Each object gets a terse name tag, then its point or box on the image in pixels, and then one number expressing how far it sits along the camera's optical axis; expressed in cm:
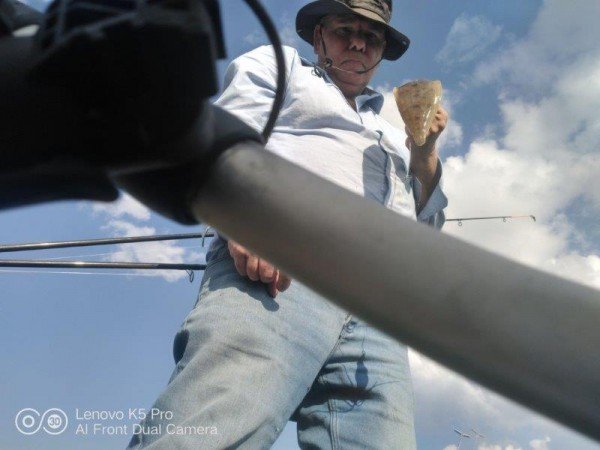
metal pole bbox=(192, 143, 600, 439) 33
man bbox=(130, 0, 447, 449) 113
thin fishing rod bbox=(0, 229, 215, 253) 229
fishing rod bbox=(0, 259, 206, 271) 237
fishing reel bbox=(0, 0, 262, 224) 35
